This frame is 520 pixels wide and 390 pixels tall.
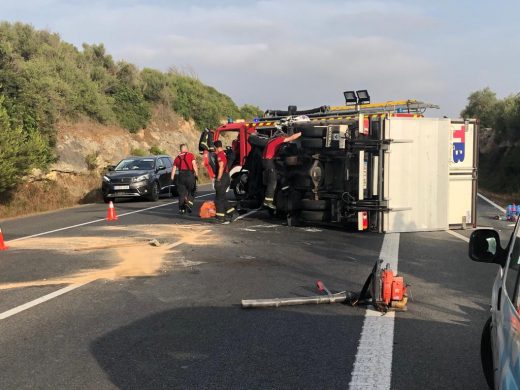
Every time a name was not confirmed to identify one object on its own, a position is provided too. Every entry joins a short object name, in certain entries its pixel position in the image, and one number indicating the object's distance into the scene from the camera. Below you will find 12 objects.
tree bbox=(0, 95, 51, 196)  16.89
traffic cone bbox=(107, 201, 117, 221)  13.78
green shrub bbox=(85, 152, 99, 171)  25.98
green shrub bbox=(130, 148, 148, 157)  31.47
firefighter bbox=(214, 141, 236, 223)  12.86
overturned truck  10.88
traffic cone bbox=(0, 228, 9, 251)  9.67
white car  2.30
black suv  18.92
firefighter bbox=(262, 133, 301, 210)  12.38
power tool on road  5.67
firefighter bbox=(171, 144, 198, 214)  14.37
